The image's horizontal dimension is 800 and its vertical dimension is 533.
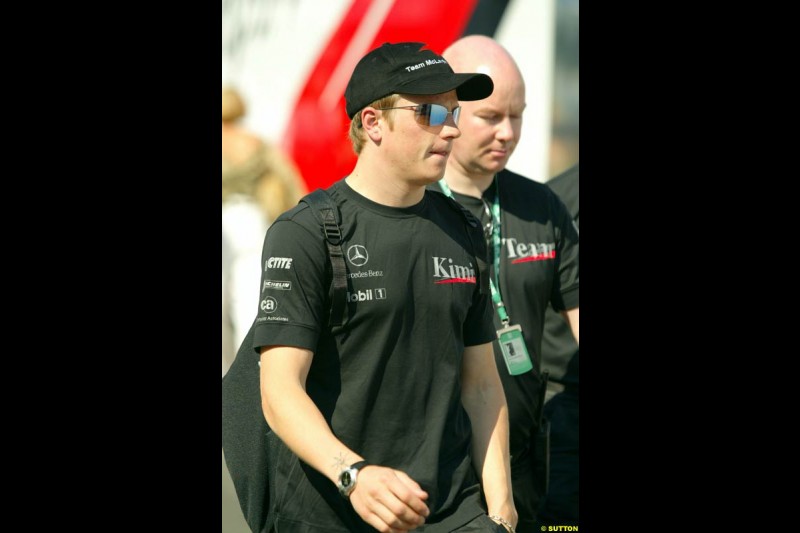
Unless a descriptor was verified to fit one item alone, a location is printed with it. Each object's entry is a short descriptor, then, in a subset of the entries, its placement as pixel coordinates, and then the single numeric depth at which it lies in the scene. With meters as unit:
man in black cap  5.54
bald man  8.58
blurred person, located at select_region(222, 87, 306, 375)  15.01
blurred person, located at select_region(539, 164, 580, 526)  9.87
